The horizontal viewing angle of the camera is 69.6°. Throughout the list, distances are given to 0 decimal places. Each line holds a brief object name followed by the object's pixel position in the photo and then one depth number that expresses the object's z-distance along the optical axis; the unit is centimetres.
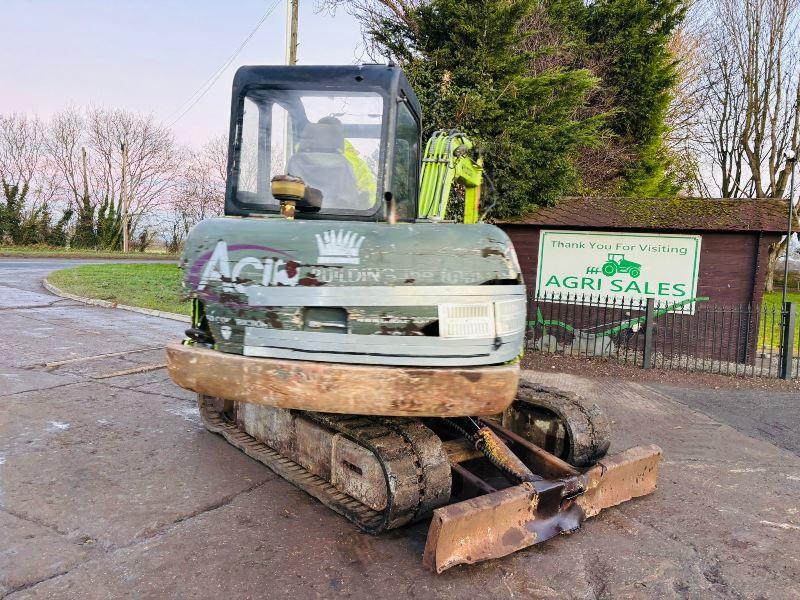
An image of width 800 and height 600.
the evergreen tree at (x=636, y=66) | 1652
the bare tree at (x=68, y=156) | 4038
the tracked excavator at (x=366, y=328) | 327
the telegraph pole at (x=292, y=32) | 1648
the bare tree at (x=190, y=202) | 4244
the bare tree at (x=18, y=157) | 3709
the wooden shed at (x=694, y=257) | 1049
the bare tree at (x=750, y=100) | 2362
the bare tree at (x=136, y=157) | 4144
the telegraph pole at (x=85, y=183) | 4049
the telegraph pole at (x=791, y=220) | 978
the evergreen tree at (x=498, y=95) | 1099
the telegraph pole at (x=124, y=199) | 3841
